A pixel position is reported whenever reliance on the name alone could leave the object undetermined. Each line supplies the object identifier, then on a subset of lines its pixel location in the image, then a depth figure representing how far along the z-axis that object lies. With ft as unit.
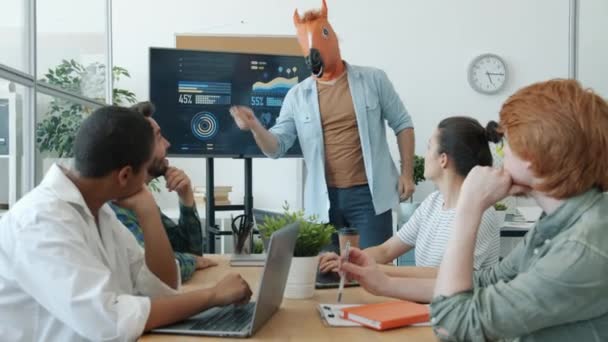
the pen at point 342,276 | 4.85
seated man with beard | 6.05
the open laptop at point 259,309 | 3.91
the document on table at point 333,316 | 4.15
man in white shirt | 3.80
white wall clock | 17.87
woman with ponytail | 6.33
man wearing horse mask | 9.18
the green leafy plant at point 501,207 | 11.29
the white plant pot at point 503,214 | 10.70
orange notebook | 4.08
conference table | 3.88
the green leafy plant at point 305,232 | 4.88
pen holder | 7.05
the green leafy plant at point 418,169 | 15.90
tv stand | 11.56
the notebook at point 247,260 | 6.61
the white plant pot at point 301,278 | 4.91
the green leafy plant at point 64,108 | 9.50
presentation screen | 11.12
